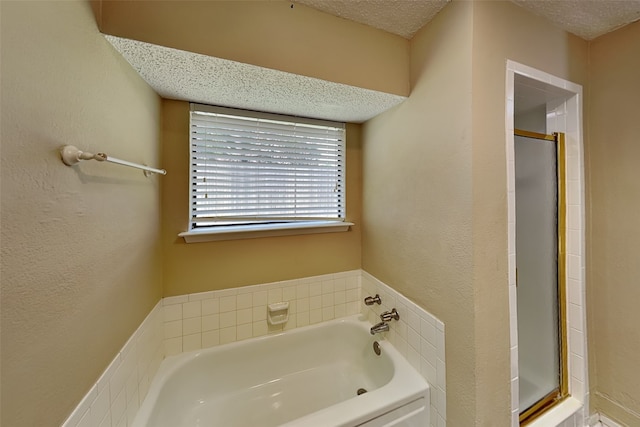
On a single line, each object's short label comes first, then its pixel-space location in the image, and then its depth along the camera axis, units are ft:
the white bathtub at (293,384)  3.70
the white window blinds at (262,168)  5.03
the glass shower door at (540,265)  4.33
